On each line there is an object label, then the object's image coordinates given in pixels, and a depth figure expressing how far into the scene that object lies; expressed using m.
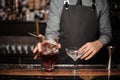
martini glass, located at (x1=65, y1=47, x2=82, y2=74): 1.56
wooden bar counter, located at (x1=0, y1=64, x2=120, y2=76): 1.52
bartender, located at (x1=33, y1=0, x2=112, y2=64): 2.16
